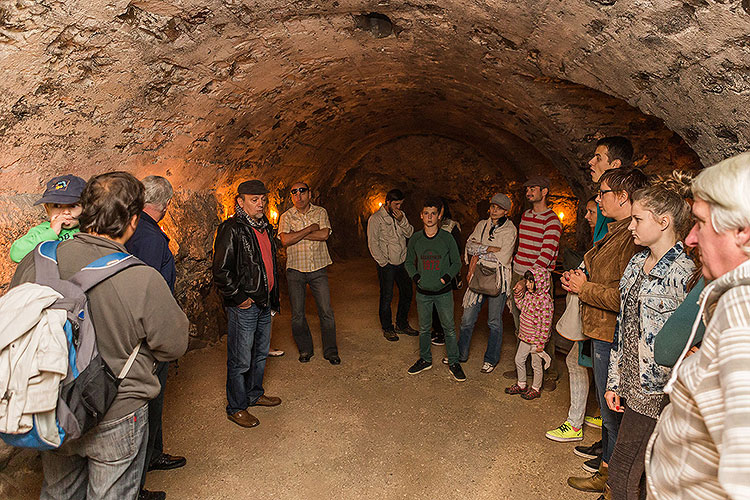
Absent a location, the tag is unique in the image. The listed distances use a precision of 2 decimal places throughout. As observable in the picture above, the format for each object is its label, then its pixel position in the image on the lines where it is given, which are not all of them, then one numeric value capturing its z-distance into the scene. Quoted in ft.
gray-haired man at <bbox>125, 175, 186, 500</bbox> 9.01
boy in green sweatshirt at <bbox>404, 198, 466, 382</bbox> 14.53
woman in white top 14.49
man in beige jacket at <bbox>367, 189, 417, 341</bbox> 18.08
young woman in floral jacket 6.94
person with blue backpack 6.07
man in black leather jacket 11.60
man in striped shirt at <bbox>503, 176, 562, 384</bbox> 13.76
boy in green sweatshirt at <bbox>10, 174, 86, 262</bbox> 7.88
